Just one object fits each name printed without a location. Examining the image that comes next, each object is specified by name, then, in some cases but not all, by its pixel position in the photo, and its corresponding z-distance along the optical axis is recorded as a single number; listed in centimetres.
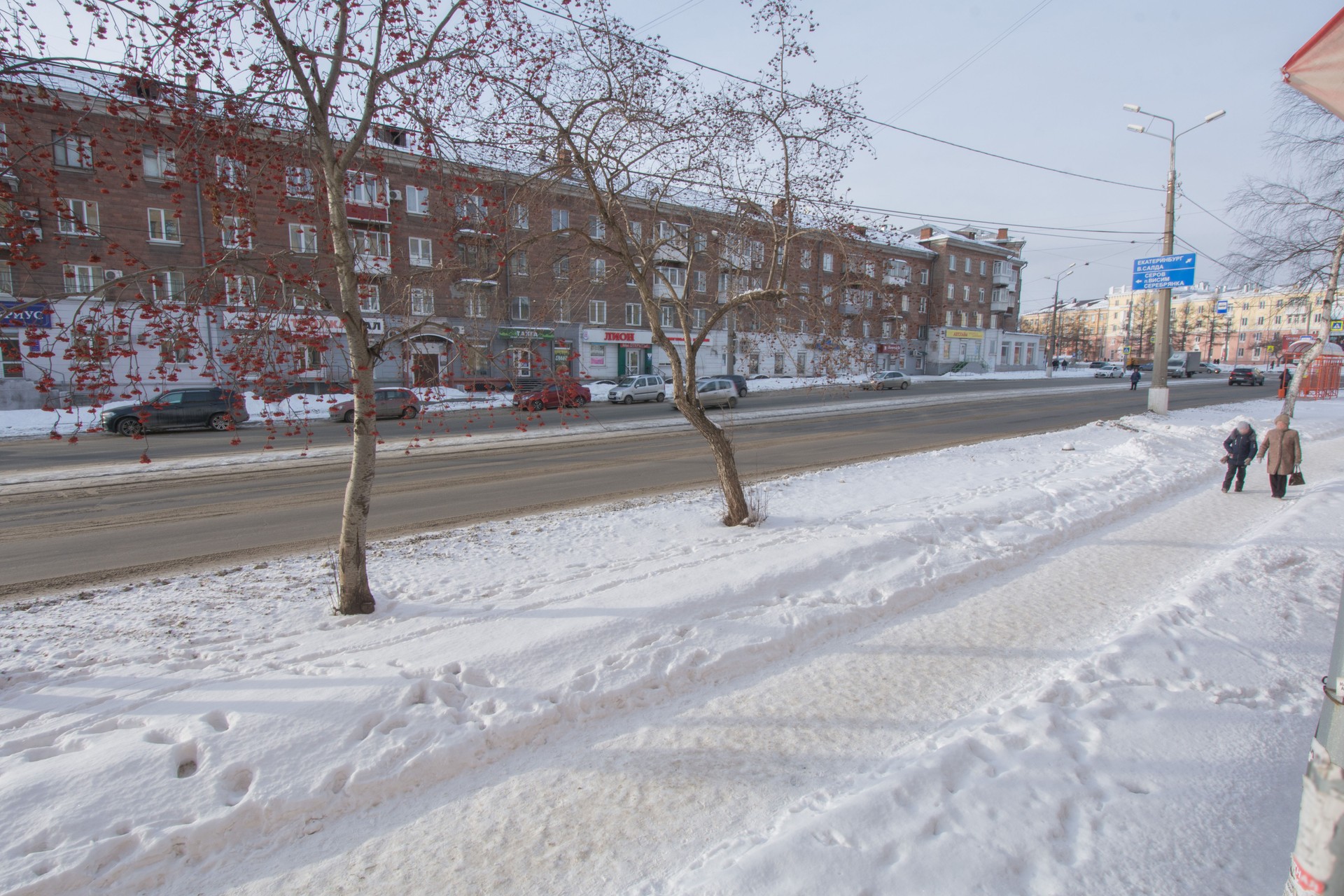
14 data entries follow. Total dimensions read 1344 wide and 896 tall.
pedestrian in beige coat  952
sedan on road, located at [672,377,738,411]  2766
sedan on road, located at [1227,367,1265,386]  4488
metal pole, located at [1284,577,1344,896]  173
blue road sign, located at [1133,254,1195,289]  1762
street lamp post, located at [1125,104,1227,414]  1873
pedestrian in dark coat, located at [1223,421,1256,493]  990
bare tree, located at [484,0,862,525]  697
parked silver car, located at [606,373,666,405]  3083
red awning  177
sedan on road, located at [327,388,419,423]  2384
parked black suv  2070
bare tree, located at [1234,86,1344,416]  1599
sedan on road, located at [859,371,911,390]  3902
